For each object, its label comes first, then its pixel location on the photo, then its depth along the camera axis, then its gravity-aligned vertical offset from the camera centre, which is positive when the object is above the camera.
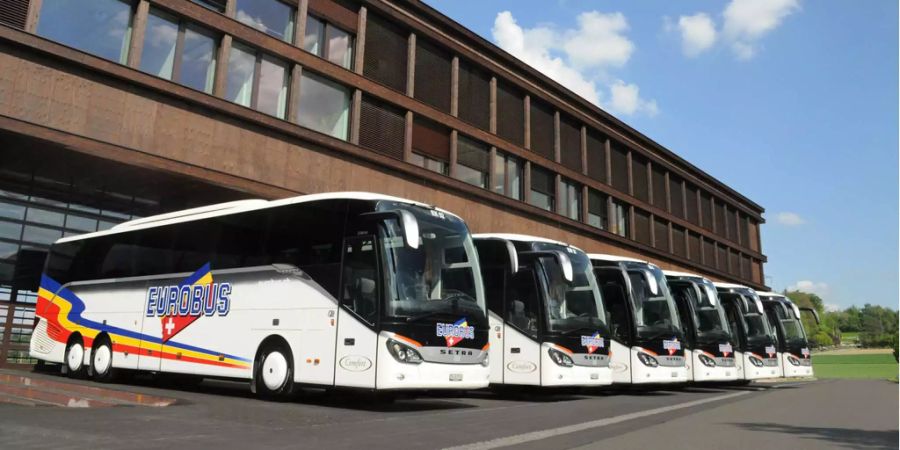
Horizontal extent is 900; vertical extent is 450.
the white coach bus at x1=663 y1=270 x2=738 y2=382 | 18.50 +0.92
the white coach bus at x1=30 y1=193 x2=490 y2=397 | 10.06 +0.89
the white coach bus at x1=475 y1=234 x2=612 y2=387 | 13.30 +0.87
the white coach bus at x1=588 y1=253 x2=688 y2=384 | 15.96 +0.92
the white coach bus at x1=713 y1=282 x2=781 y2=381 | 21.58 +0.99
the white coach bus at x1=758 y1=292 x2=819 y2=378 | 23.84 +1.12
